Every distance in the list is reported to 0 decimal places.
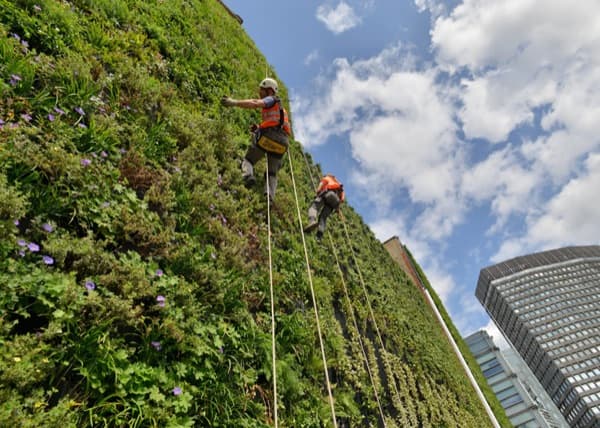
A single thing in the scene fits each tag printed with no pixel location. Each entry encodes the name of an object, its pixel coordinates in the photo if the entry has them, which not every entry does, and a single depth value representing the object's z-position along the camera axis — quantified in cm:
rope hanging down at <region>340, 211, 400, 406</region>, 568
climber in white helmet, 518
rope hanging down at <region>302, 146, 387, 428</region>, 490
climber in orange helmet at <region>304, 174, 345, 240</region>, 731
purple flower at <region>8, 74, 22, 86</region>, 251
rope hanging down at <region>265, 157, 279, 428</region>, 247
